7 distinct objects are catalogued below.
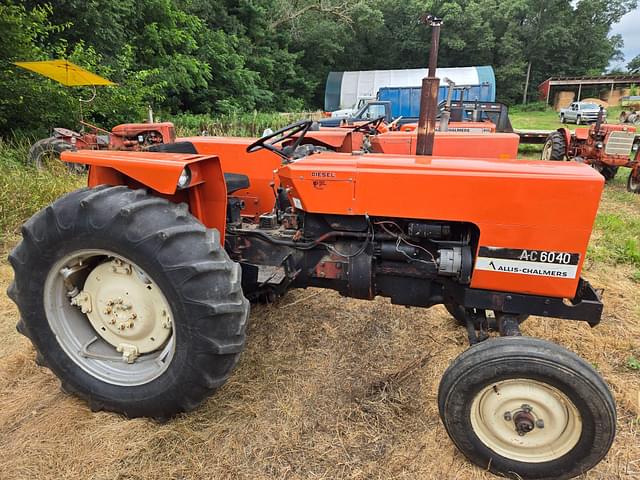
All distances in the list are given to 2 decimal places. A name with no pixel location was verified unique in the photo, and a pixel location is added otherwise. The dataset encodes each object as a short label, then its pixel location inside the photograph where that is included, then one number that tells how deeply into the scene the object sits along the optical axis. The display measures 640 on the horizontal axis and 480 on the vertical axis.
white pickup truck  22.33
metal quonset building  25.19
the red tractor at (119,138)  7.04
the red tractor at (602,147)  7.52
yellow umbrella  6.23
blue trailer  17.16
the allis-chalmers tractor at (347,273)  1.62
